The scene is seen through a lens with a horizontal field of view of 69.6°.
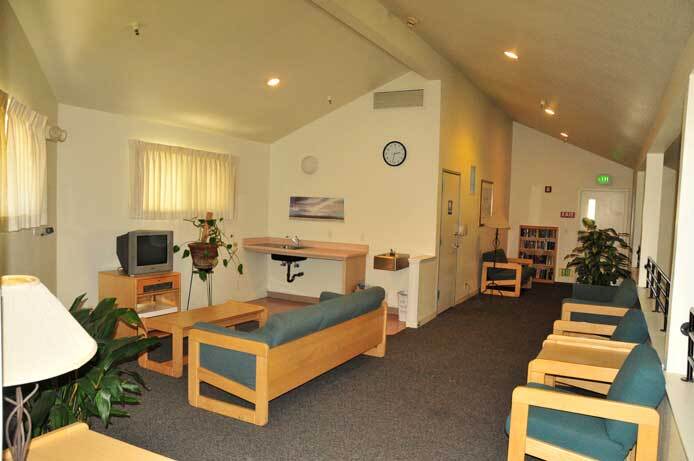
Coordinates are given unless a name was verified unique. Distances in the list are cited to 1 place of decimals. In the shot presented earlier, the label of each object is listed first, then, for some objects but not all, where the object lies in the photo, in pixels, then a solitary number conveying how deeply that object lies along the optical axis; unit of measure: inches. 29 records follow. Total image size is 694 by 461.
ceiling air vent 261.7
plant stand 234.4
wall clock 267.6
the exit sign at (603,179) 387.5
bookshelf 406.0
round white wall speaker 292.8
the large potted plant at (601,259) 240.1
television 202.8
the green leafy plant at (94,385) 94.0
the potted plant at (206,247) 221.6
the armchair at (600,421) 93.3
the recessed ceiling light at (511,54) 200.8
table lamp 49.6
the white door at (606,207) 386.0
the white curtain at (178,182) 224.2
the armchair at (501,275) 339.9
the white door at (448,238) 271.1
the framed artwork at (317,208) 288.0
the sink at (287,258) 285.0
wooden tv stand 200.1
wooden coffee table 169.8
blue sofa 133.8
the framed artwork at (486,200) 339.3
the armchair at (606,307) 184.5
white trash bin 257.4
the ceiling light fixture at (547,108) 273.1
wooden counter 260.5
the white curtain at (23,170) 134.8
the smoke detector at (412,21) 201.5
